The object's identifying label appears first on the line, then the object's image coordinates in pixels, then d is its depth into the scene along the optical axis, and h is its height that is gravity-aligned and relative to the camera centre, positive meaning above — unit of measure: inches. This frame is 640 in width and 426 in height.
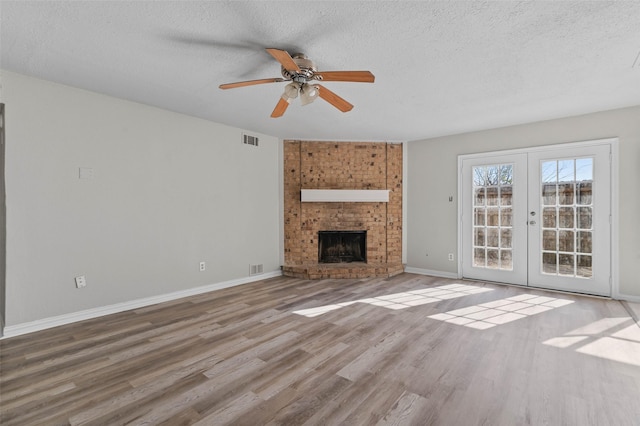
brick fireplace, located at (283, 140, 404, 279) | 212.1 +6.6
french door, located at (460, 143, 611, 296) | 154.1 -3.7
